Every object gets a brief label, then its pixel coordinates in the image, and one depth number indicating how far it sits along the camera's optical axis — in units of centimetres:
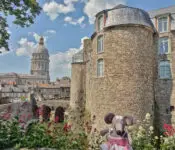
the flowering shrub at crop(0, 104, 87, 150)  614
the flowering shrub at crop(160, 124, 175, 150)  646
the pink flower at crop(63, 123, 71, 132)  649
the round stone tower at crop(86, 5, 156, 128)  1552
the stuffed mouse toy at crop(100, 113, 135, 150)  439
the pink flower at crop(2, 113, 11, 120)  698
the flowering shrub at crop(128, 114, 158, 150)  634
